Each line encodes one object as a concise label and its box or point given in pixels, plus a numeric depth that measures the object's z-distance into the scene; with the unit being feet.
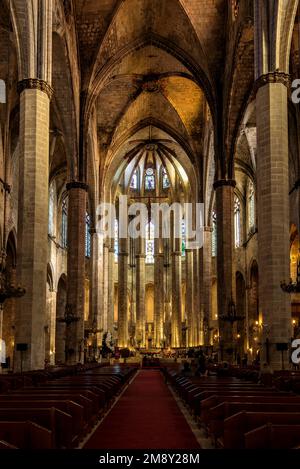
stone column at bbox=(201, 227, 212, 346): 139.46
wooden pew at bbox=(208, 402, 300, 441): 24.22
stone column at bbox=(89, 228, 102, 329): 142.31
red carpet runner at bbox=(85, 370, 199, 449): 29.35
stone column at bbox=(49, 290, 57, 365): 139.03
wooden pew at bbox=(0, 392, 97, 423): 27.45
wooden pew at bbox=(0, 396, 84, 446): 24.75
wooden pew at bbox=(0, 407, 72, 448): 22.35
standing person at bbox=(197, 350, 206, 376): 63.31
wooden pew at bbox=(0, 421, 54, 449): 18.83
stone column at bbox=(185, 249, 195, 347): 160.65
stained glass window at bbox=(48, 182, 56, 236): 144.05
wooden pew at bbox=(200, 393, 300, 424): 26.66
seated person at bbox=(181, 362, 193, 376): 75.72
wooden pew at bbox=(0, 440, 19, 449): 15.84
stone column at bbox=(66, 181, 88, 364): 101.19
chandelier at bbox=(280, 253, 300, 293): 50.64
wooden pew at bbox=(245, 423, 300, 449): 18.25
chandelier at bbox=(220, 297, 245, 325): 94.84
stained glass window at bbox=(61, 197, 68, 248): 157.38
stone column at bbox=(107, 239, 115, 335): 161.40
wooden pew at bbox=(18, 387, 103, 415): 30.73
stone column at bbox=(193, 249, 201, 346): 156.06
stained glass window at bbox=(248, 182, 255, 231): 141.79
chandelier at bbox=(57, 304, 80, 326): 94.20
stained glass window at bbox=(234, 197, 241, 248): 153.69
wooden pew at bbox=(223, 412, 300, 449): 20.57
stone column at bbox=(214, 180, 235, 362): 100.73
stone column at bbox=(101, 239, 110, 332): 151.33
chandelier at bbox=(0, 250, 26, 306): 52.95
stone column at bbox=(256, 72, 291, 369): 57.82
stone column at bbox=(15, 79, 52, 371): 59.88
